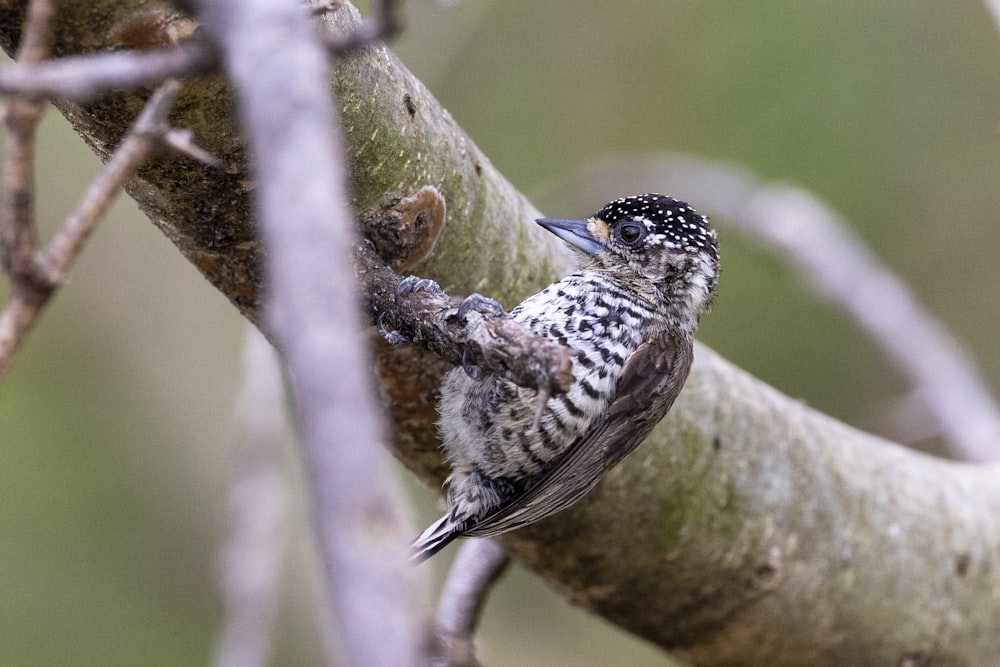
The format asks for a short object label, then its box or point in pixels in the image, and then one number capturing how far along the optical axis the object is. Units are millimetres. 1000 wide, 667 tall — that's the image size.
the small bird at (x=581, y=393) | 5020
